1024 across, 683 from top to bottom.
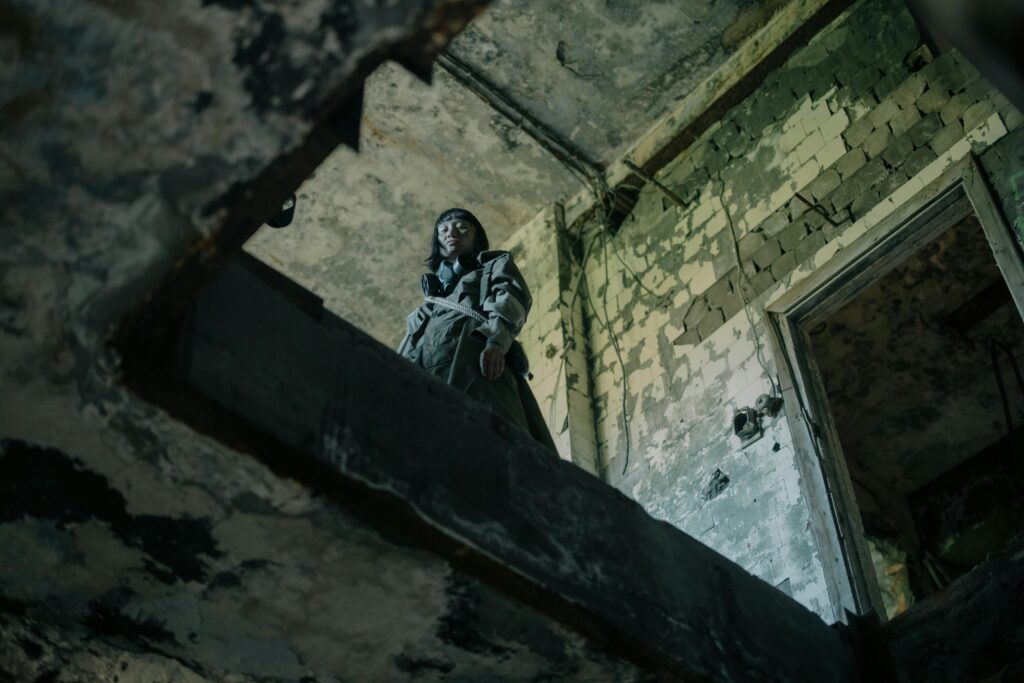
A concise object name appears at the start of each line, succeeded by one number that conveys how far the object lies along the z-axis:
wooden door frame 4.92
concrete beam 2.59
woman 4.32
